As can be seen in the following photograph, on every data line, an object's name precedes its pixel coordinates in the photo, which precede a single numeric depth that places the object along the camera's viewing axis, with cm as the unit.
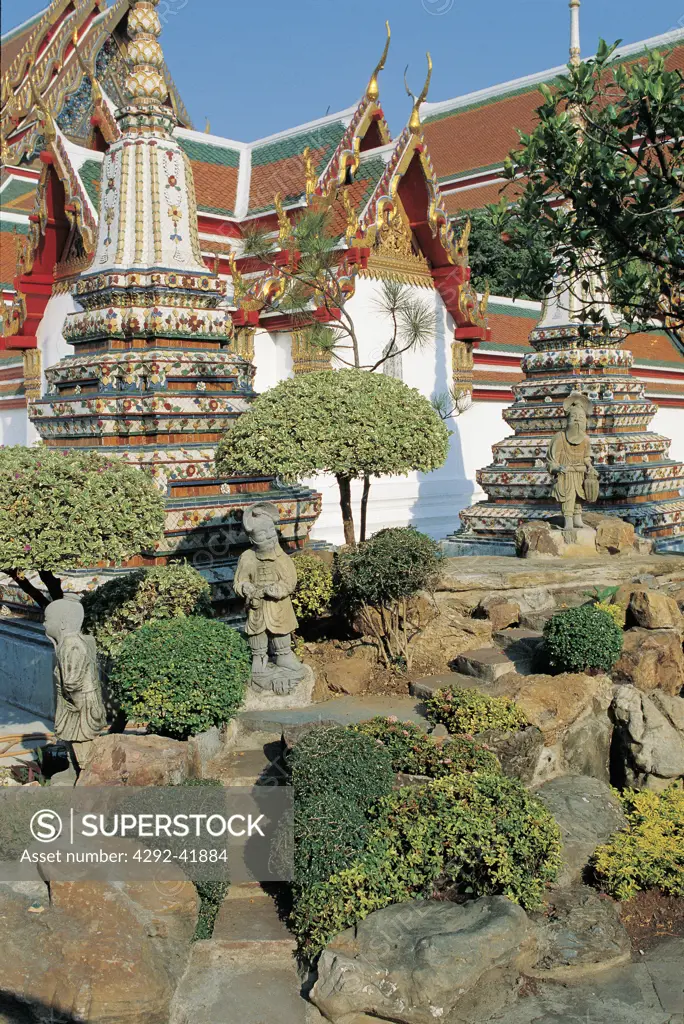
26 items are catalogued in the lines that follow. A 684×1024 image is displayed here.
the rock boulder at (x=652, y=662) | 909
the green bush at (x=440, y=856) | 637
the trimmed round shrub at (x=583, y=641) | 891
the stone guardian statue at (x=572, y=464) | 1248
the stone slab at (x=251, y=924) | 644
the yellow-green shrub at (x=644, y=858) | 715
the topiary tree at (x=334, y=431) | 965
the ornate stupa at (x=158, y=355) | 1020
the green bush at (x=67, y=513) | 787
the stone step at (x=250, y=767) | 764
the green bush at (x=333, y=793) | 654
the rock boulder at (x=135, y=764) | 711
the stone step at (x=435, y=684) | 895
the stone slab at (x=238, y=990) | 587
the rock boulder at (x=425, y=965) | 583
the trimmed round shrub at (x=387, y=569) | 934
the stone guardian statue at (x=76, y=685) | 730
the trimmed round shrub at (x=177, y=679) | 760
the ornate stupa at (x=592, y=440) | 1440
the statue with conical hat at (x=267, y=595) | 855
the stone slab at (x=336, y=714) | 838
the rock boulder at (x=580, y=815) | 734
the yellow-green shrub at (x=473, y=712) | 791
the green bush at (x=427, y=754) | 738
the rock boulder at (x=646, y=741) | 824
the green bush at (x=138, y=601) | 920
